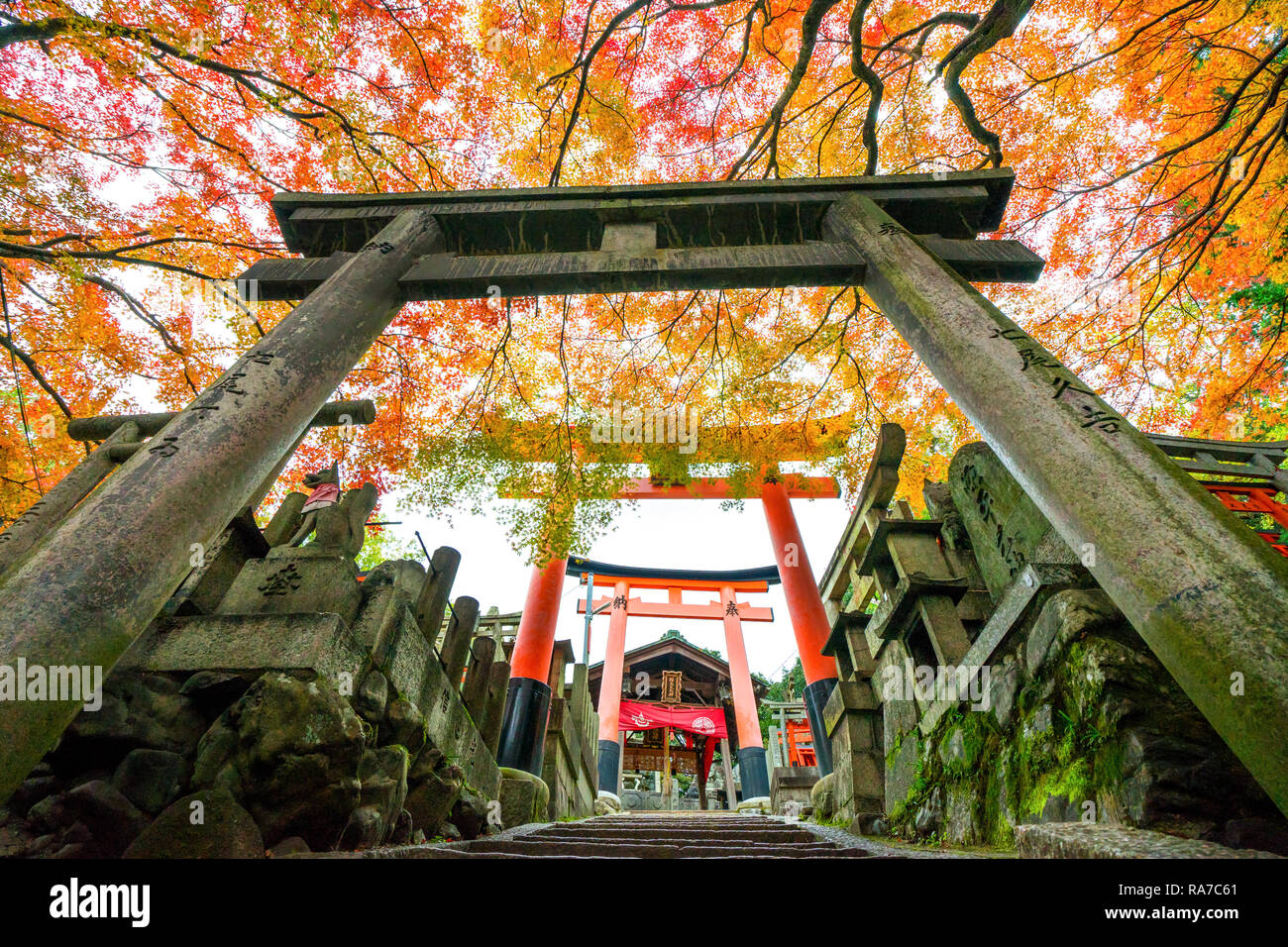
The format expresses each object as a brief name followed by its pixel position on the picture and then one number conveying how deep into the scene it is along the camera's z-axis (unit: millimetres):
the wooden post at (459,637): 5379
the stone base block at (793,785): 9234
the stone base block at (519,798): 6062
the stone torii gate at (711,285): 1918
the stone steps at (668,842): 3568
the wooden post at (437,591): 4777
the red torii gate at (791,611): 7668
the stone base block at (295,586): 3607
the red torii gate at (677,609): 16484
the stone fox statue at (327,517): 3992
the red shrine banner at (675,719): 19094
